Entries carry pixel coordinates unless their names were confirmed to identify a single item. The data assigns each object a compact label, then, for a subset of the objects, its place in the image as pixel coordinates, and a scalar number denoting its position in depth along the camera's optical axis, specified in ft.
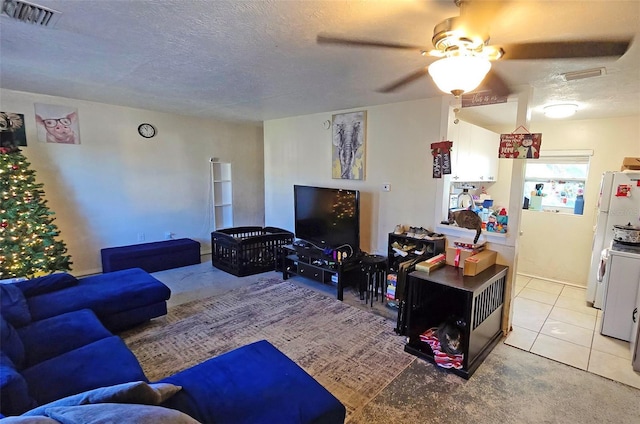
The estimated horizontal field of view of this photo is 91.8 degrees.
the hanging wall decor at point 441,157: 10.64
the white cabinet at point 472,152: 11.28
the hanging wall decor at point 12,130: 12.05
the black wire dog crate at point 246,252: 14.80
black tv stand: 12.41
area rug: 7.84
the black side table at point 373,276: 12.02
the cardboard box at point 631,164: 10.85
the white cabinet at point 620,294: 9.53
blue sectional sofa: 4.49
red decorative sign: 9.05
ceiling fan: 4.31
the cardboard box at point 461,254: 9.39
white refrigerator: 11.00
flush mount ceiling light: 11.09
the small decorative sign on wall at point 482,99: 9.69
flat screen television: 12.54
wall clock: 15.53
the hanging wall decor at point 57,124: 12.85
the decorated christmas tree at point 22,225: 10.50
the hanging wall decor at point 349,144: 13.34
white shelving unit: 19.03
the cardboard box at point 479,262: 8.69
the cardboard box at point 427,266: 8.89
